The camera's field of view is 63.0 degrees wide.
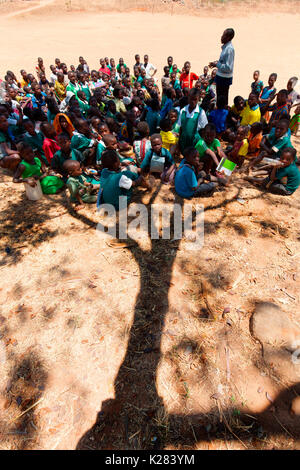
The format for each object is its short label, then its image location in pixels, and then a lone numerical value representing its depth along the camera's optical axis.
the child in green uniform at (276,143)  5.00
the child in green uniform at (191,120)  5.37
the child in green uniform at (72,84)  8.54
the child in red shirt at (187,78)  9.58
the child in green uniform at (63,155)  5.17
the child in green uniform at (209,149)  5.20
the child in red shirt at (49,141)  5.64
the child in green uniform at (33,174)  5.09
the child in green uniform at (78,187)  4.84
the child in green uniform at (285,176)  4.82
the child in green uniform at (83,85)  9.16
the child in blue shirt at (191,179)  4.79
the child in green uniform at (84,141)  5.42
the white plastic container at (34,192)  5.36
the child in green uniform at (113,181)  4.38
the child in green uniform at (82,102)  7.99
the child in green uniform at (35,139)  6.02
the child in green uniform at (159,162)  5.09
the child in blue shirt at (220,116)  6.73
